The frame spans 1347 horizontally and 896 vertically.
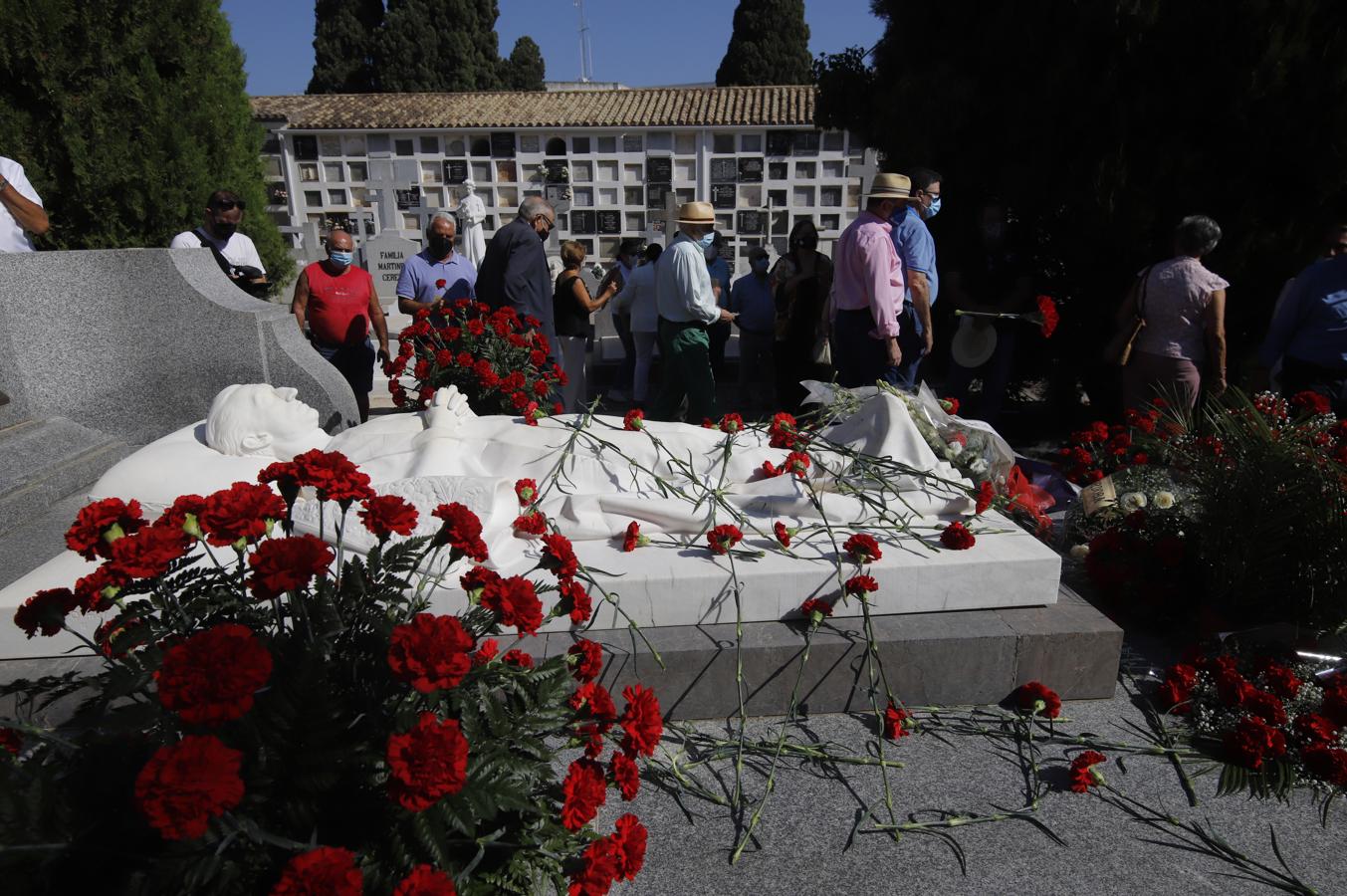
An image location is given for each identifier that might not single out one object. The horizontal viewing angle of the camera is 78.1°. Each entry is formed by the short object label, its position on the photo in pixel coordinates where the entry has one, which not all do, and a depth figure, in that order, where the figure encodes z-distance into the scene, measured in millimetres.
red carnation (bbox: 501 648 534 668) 1526
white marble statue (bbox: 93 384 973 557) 2508
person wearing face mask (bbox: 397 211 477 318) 5219
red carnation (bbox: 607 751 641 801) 1578
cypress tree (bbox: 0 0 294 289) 4898
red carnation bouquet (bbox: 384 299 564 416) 3953
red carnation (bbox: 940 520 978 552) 2471
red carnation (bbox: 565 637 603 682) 1701
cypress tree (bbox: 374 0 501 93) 25578
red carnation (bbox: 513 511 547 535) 2459
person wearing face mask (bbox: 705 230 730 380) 7227
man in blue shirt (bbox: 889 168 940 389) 4355
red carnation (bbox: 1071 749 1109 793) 2080
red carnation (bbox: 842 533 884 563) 2346
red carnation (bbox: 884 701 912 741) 2260
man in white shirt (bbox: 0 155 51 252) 3365
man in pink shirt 4035
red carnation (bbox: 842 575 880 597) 2291
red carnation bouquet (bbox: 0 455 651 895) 1087
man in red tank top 4527
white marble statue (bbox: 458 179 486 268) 9930
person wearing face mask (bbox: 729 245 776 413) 7070
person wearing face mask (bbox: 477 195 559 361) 4672
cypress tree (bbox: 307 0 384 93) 26000
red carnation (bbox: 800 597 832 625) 2359
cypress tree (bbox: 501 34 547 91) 31906
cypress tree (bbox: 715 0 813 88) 27250
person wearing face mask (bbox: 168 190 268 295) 4309
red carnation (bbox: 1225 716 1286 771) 2104
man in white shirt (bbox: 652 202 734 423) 4387
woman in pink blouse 3973
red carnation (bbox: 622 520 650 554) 2475
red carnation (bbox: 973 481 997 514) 2711
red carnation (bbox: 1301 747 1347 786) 2018
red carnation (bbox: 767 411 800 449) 3137
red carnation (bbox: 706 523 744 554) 2441
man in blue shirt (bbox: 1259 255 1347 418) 3799
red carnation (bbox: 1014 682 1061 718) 2307
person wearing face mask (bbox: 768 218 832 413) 5871
